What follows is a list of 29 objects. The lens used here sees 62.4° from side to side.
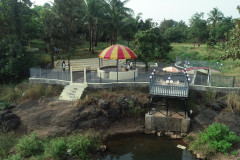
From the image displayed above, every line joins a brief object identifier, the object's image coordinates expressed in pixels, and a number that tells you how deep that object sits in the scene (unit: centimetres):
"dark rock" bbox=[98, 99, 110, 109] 1611
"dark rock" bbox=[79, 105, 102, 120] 1554
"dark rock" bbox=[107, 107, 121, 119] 1623
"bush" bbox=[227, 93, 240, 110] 1568
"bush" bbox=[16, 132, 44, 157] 1164
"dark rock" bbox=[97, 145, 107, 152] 1348
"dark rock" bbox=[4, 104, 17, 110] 1776
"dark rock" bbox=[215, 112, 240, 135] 1432
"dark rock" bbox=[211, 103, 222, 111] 1611
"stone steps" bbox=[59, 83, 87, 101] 1724
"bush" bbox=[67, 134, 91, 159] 1187
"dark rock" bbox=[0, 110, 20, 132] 1475
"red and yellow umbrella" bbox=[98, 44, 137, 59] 1844
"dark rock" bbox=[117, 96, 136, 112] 1670
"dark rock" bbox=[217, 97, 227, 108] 1612
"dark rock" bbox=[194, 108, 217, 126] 1531
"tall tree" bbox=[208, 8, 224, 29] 5578
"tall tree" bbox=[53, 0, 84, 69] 2264
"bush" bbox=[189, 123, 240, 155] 1260
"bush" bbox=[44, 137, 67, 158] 1116
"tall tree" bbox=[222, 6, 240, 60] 1488
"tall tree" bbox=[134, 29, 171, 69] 2069
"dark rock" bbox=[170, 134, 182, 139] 1525
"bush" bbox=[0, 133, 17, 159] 1218
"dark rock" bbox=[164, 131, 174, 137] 1555
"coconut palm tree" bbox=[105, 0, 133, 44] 3188
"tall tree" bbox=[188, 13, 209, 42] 4700
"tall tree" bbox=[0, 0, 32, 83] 2100
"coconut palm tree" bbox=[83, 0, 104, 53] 2940
